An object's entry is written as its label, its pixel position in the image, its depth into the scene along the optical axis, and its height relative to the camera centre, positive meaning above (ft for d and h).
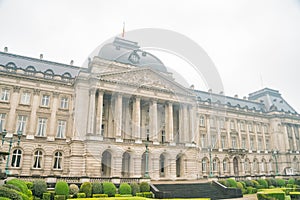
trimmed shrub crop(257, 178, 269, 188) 115.03 -7.60
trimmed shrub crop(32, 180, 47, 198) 70.88 -6.93
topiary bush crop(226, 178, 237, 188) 99.35 -6.87
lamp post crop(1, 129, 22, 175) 101.96 +9.87
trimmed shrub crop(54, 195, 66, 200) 66.64 -8.74
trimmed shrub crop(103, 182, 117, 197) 77.36 -7.59
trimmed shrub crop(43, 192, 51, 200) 68.03 -8.69
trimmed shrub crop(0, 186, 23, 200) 36.75 -4.45
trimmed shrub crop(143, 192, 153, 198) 79.80 -9.32
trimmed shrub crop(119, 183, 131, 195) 79.43 -7.72
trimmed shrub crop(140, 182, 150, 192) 83.66 -7.40
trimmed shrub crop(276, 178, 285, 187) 122.01 -7.76
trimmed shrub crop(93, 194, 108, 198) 72.04 -8.91
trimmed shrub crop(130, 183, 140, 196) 81.82 -7.63
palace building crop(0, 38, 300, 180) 107.45 +21.29
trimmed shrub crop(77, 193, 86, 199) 71.56 -8.76
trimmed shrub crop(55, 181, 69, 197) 70.27 -6.84
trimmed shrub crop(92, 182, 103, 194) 77.05 -7.29
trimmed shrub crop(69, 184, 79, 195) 75.09 -7.56
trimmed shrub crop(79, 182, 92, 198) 75.21 -7.43
